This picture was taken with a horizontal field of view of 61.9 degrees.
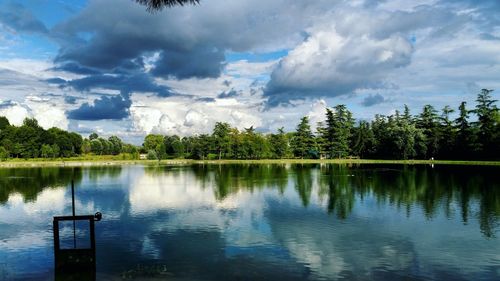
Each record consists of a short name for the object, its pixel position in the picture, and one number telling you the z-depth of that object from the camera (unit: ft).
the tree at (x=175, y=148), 462.19
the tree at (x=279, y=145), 375.25
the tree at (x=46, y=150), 402.97
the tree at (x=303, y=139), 348.79
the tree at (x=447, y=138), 285.43
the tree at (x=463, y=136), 266.77
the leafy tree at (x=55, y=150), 409.69
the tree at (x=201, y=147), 386.93
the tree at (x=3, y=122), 469.98
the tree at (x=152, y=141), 542.98
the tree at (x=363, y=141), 340.39
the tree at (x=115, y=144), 570.74
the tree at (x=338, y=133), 338.54
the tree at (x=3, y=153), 371.64
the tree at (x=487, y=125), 256.32
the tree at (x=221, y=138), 375.45
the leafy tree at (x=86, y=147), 535.72
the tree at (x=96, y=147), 538.88
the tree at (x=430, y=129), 288.94
